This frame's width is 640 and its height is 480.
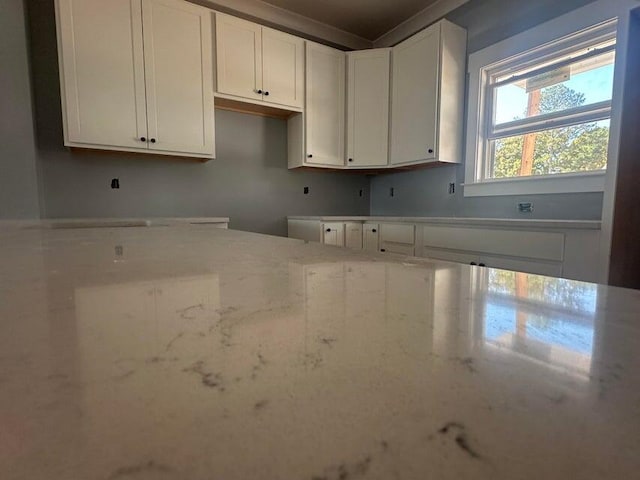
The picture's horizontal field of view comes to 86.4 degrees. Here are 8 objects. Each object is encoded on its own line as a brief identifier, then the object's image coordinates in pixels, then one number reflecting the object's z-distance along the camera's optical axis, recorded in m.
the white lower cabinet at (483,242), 1.69
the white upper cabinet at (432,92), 2.72
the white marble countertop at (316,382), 0.14
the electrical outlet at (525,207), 2.40
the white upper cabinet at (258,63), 2.70
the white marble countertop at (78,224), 1.55
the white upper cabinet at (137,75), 2.25
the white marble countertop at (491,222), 1.67
